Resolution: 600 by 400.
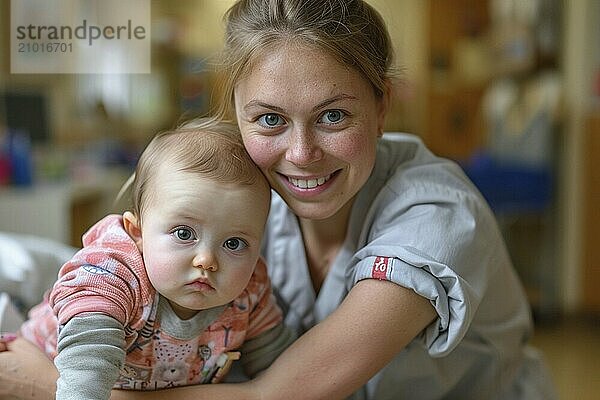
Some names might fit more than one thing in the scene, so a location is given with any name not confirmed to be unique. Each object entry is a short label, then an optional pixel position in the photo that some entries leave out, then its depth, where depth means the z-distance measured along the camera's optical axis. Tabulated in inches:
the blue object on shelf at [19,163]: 92.6
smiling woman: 31.7
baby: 28.6
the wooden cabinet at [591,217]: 111.9
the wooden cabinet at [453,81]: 137.2
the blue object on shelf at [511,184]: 107.3
